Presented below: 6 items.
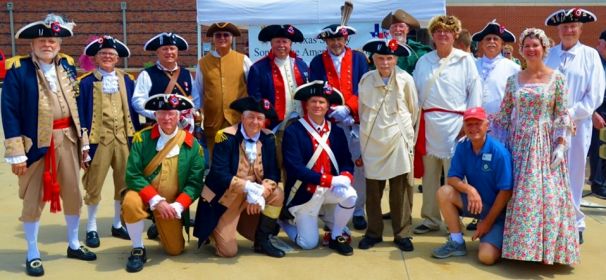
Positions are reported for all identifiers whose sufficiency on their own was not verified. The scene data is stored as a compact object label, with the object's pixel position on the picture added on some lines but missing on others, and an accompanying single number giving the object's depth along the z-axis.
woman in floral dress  4.37
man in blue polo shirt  4.52
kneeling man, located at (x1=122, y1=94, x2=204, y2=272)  4.55
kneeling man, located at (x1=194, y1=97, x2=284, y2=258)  4.75
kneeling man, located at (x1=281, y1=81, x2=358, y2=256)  4.84
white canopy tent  8.35
